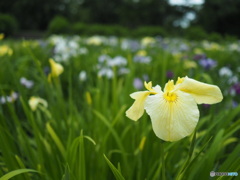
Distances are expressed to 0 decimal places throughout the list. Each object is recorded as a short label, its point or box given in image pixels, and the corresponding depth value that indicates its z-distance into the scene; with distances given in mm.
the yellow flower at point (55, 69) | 1163
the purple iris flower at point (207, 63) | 1997
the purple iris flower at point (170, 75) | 1884
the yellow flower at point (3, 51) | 2033
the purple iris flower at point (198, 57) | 2498
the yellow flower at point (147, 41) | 3889
